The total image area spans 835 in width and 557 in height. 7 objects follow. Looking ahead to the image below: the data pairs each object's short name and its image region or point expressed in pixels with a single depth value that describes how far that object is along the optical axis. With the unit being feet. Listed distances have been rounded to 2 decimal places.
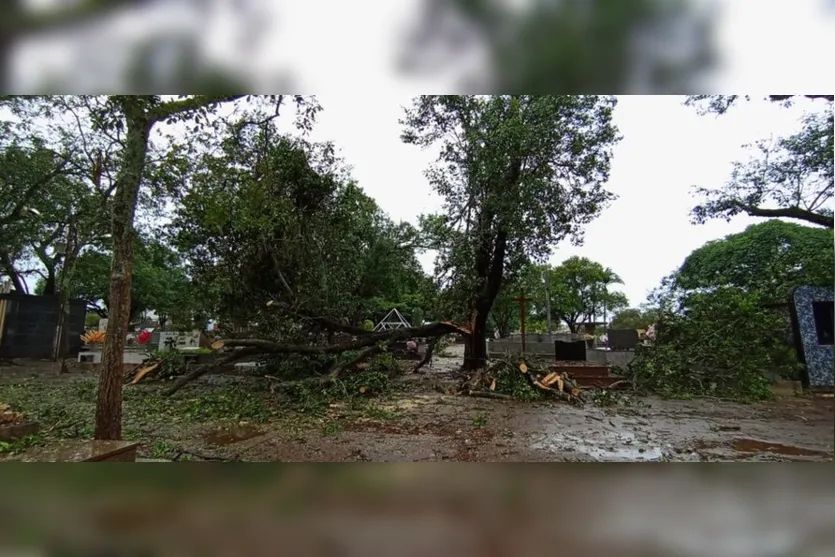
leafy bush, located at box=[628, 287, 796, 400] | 11.16
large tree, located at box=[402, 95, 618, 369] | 20.45
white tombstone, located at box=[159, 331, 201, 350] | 31.59
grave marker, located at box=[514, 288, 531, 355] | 29.66
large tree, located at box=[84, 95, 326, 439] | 11.02
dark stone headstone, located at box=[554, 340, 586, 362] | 25.48
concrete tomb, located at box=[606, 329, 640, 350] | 19.37
